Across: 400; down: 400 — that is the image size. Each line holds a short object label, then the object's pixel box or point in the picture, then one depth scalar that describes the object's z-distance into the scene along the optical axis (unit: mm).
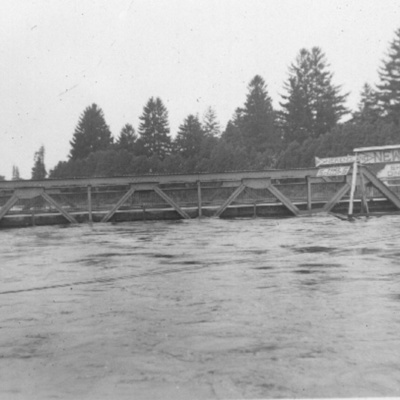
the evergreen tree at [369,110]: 73750
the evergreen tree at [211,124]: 135375
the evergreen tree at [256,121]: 101625
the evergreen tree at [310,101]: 82562
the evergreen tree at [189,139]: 79438
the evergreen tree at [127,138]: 92438
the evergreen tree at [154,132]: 90938
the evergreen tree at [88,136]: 109188
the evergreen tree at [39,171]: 128075
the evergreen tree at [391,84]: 72500
